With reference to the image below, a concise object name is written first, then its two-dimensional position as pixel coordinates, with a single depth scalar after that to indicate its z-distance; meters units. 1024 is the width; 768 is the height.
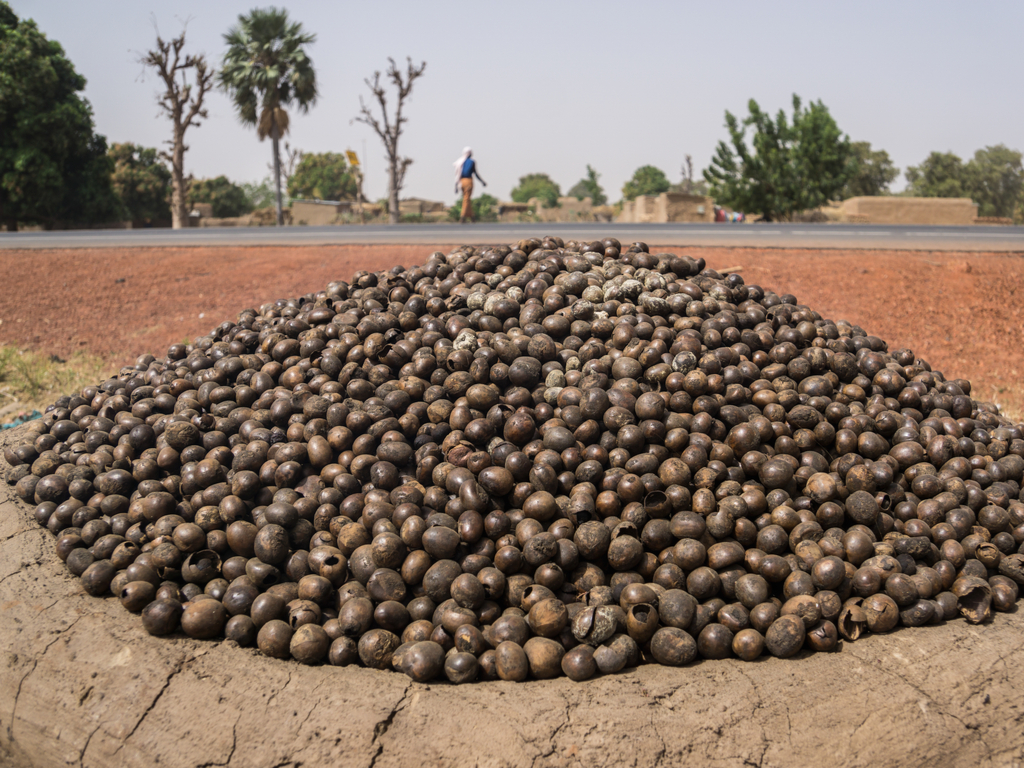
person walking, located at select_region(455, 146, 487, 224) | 15.87
